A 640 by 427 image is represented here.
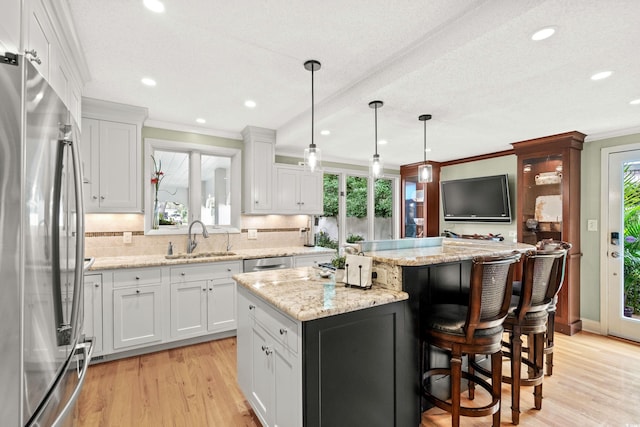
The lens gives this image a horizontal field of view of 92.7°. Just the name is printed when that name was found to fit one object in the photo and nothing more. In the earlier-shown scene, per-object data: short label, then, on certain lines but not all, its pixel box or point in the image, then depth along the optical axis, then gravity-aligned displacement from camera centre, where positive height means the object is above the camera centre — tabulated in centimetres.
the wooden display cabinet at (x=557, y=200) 382 +18
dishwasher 366 -62
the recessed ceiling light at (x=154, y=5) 170 +118
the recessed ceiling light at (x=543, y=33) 169 +102
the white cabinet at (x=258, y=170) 409 +60
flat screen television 466 +23
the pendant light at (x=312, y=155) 234 +47
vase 381 -7
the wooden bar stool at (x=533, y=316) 208 -74
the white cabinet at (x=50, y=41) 111 +90
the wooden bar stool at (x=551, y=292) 236 -60
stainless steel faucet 378 -32
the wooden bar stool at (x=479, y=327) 177 -70
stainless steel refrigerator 84 -13
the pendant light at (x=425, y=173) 299 +40
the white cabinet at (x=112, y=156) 312 +61
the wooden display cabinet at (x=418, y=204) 575 +18
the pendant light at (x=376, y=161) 277 +48
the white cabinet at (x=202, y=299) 328 -95
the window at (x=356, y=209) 548 +9
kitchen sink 361 -51
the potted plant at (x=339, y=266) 216 -38
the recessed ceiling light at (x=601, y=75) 222 +103
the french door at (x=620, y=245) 360 -38
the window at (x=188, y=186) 380 +37
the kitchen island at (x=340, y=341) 155 -73
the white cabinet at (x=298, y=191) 436 +34
